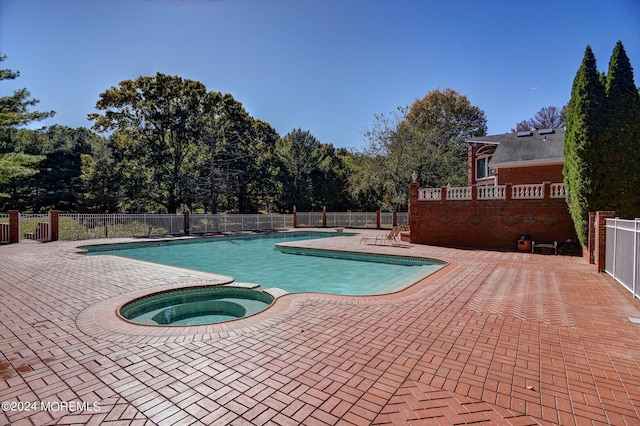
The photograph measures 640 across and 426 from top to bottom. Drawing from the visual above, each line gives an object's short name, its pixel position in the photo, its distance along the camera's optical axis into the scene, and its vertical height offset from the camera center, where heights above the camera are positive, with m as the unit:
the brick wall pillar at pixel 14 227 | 13.98 -0.98
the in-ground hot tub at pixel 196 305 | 5.43 -1.90
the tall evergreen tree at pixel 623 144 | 9.02 +1.85
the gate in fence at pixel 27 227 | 14.02 -1.05
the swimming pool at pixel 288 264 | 8.41 -2.09
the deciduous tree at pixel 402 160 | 25.23 +3.81
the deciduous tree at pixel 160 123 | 23.53 +6.55
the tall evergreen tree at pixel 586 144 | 9.12 +1.90
